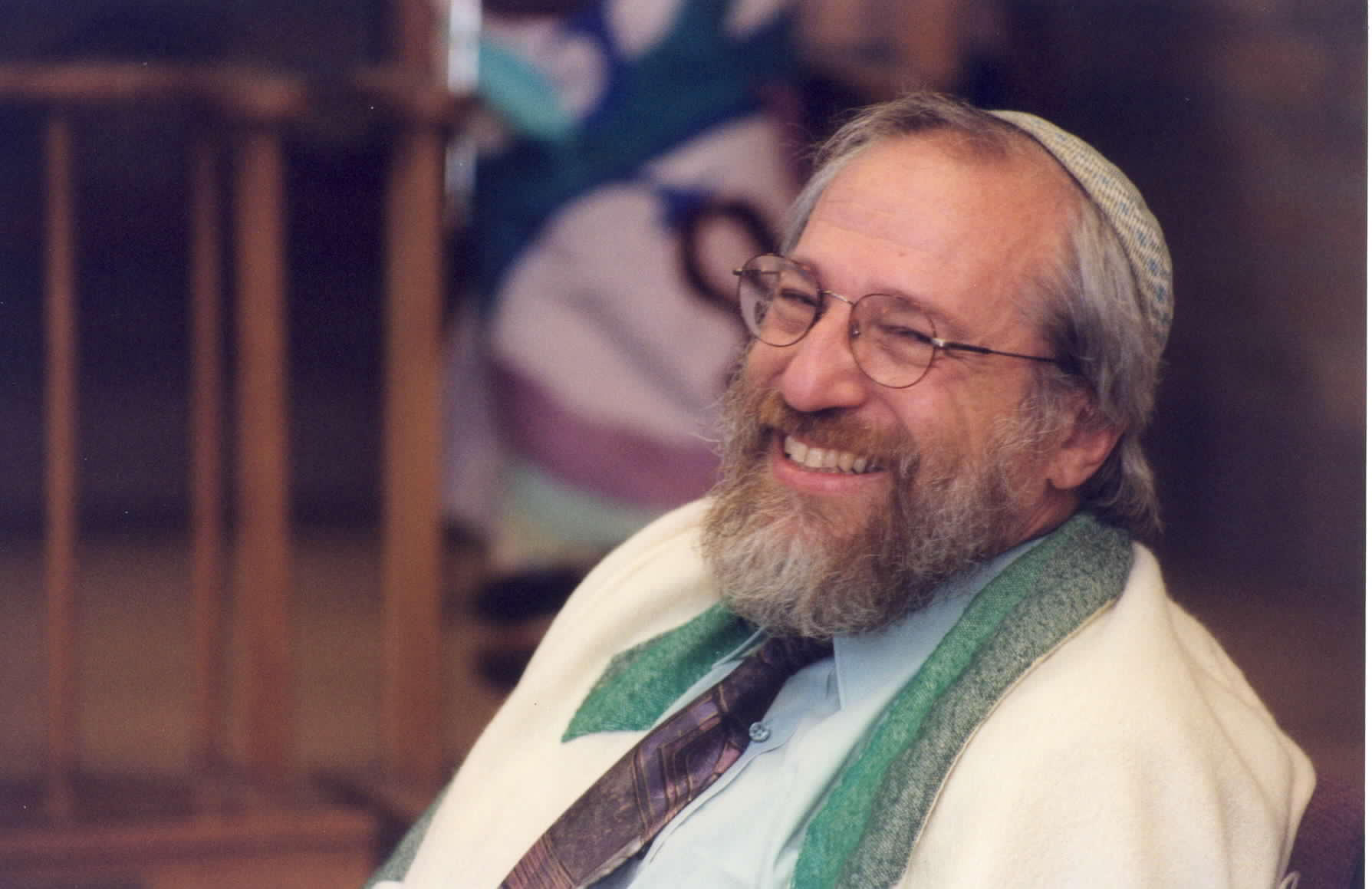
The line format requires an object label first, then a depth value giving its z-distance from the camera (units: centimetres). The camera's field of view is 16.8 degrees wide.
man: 235
